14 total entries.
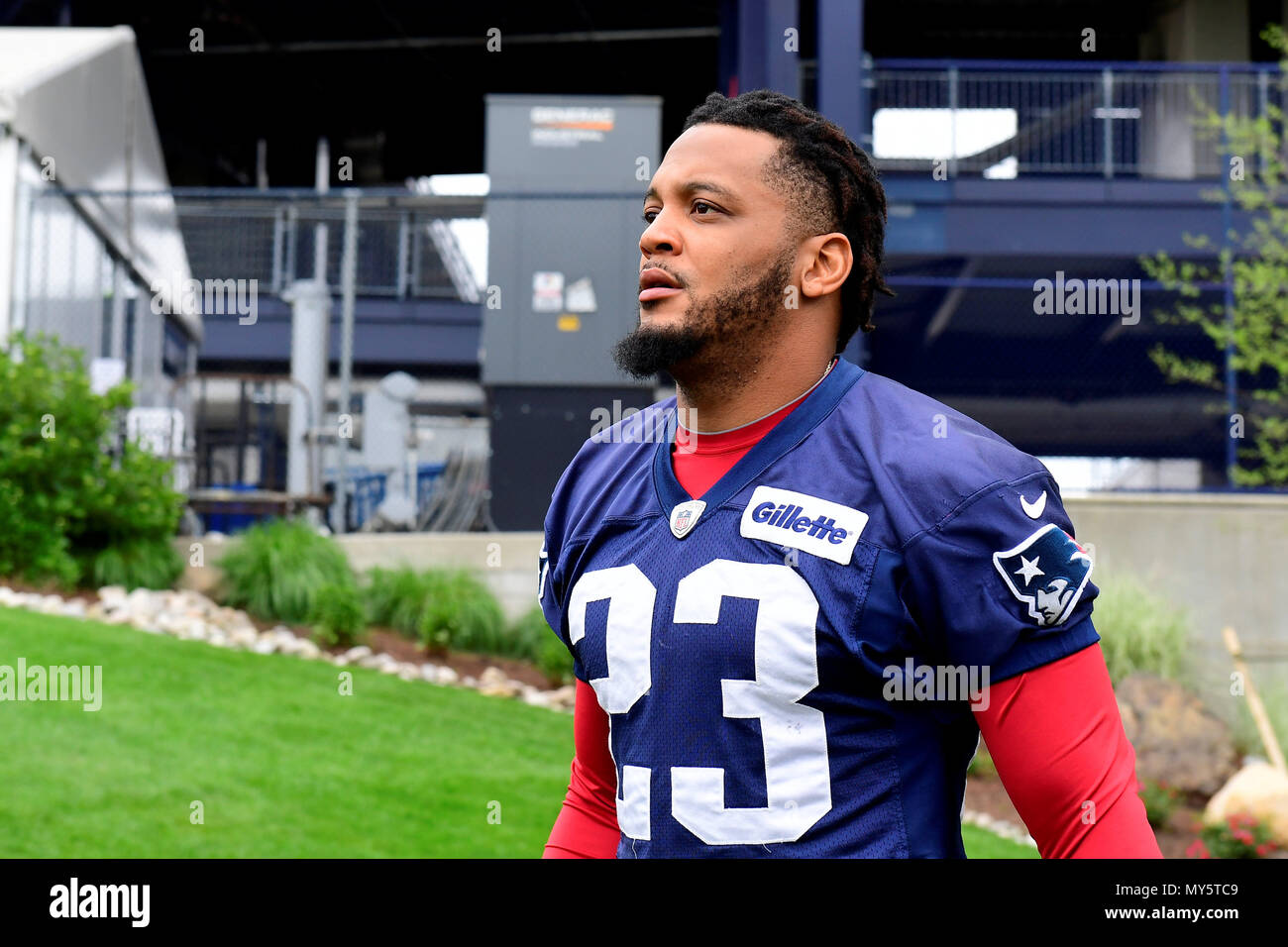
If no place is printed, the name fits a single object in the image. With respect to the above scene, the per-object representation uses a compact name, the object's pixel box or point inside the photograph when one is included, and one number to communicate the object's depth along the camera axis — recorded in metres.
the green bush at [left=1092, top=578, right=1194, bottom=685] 8.83
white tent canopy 11.06
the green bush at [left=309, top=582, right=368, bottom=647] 8.92
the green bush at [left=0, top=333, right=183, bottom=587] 9.05
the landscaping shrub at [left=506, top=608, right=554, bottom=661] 9.45
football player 1.75
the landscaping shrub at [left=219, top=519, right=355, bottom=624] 9.41
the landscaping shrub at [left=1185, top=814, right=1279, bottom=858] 7.02
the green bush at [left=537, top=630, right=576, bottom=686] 8.95
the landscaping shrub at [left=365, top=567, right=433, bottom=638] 9.55
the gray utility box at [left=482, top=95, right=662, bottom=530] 11.50
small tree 10.83
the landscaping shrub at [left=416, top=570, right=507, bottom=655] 9.20
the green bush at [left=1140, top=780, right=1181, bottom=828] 7.77
